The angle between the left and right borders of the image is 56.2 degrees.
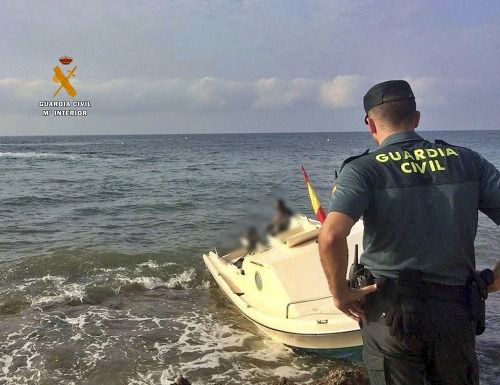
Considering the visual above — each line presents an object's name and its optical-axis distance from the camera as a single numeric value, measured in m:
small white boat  6.01
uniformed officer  2.39
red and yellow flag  8.29
